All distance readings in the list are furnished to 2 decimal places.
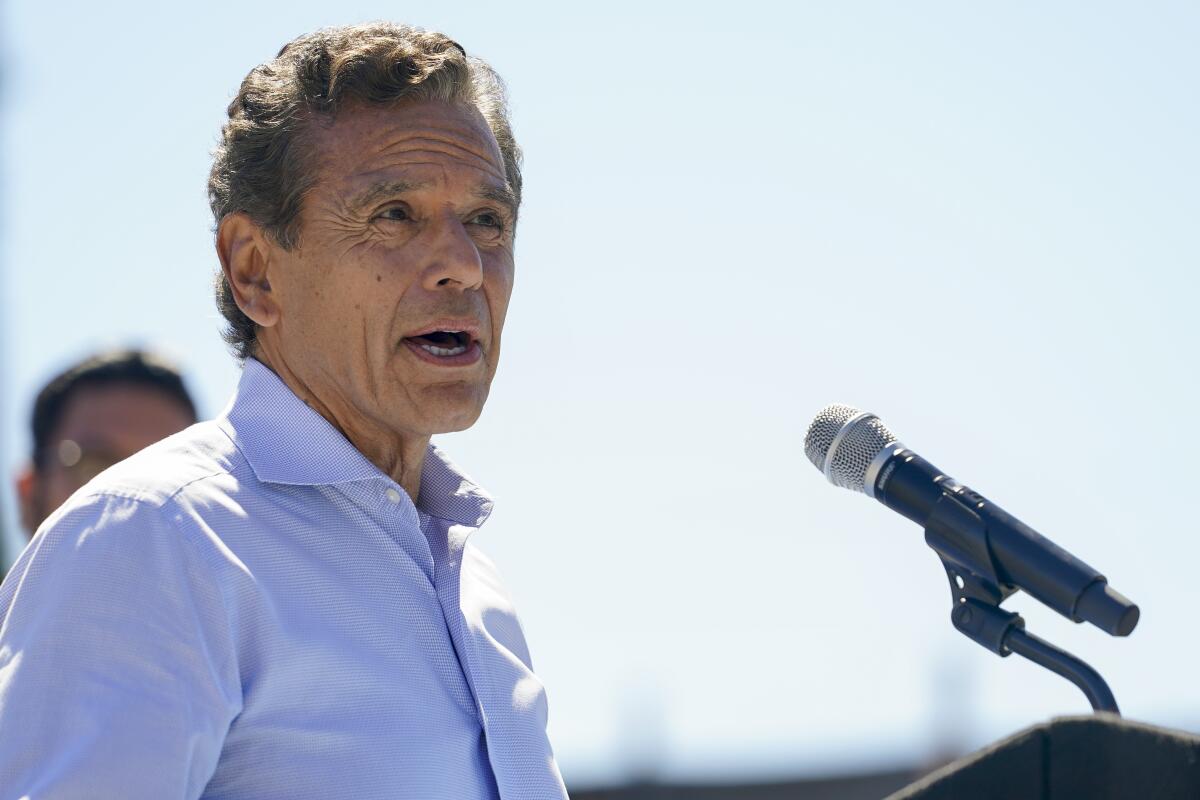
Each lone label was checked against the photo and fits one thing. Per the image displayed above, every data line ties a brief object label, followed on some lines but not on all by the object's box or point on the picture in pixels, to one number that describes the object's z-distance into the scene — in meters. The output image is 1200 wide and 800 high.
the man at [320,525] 4.21
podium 3.60
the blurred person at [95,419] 8.30
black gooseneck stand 4.72
